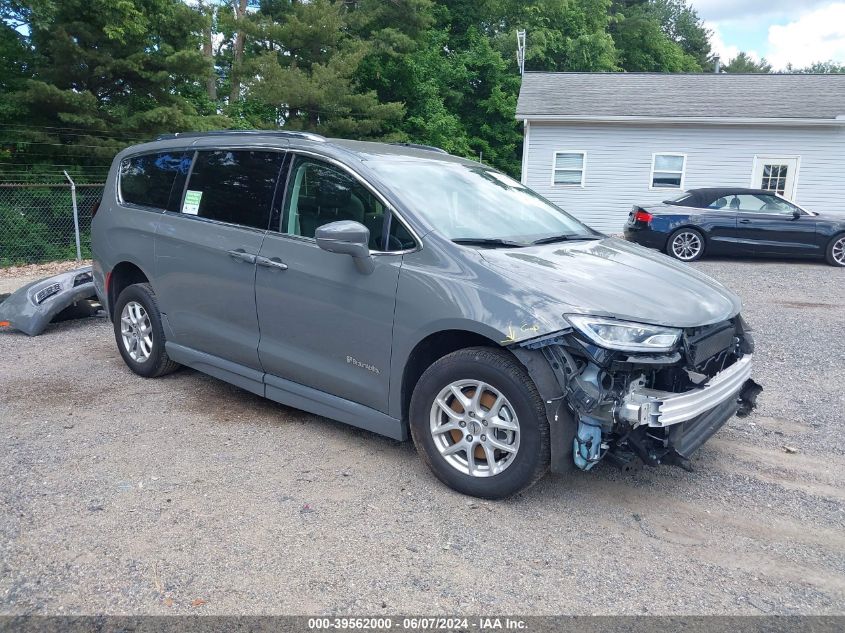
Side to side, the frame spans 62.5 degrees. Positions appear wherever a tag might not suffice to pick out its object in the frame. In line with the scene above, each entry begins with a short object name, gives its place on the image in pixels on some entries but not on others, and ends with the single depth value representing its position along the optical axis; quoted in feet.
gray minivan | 11.05
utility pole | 87.04
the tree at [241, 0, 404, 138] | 73.41
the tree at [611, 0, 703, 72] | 140.19
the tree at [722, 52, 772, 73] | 265.52
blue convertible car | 43.98
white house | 61.31
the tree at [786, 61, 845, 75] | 262.26
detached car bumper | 24.56
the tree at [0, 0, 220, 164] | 55.93
